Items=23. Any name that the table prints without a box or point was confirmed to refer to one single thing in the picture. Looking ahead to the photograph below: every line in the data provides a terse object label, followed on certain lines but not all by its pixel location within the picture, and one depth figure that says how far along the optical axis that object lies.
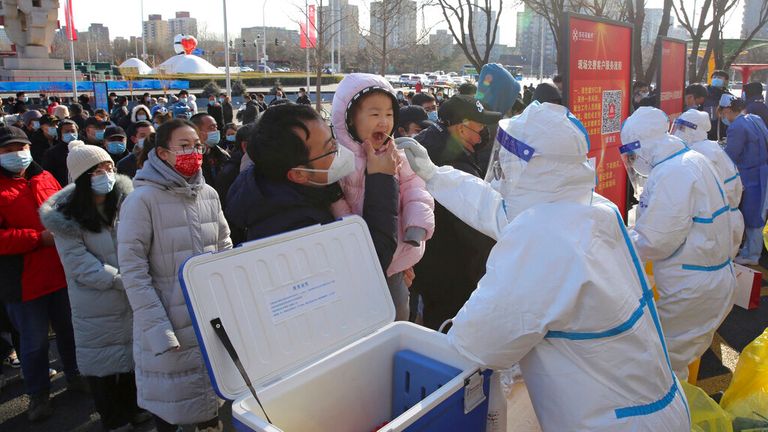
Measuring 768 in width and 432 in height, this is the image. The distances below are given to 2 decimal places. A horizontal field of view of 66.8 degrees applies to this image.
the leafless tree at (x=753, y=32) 15.75
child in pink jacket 2.31
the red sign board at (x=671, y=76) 5.70
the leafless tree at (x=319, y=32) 15.31
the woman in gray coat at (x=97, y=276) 3.42
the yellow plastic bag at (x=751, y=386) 2.81
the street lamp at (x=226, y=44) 18.93
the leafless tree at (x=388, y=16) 13.39
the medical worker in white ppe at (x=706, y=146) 4.77
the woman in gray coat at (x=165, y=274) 2.60
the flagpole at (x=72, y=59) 18.83
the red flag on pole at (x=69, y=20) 18.12
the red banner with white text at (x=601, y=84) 3.81
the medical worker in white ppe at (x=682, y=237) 3.29
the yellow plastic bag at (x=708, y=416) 2.64
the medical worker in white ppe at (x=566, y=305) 1.59
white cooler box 1.62
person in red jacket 3.72
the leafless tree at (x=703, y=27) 14.32
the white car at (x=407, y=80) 43.10
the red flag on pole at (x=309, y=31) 17.78
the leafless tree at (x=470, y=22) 11.02
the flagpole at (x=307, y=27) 17.50
